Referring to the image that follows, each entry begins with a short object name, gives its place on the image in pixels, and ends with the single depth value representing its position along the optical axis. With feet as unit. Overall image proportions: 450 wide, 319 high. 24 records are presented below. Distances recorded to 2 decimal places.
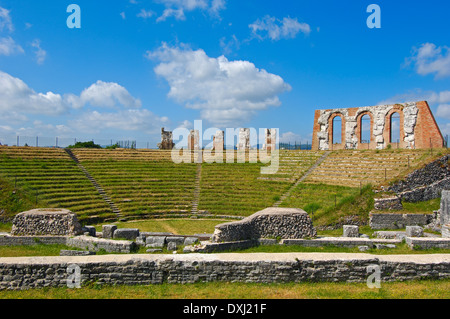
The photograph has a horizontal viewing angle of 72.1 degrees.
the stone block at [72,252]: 33.05
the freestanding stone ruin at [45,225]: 40.06
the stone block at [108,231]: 42.63
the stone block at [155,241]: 37.19
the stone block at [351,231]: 41.81
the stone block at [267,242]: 36.55
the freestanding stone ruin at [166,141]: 123.75
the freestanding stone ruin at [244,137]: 124.77
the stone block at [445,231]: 39.06
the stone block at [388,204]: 55.36
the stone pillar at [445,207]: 45.96
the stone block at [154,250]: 34.95
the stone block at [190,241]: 38.41
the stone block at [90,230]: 42.46
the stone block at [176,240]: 39.46
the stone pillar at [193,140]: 125.70
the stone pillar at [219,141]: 122.83
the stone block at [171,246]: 35.73
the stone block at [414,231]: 40.16
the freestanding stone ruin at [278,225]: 36.73
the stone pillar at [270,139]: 120.57
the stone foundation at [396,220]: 51.39
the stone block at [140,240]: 37.99
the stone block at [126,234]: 42.18
